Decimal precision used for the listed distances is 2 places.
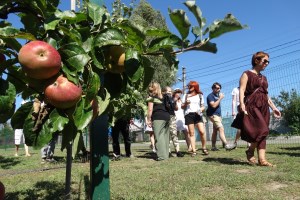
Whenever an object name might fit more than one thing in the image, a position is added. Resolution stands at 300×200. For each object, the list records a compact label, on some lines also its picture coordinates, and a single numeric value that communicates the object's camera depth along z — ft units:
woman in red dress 12.56
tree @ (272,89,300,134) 58.04
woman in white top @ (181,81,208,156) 18.22
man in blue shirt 20.05
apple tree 2.81
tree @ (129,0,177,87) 70.54
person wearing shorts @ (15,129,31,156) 25.88
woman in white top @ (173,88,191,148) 20.19
